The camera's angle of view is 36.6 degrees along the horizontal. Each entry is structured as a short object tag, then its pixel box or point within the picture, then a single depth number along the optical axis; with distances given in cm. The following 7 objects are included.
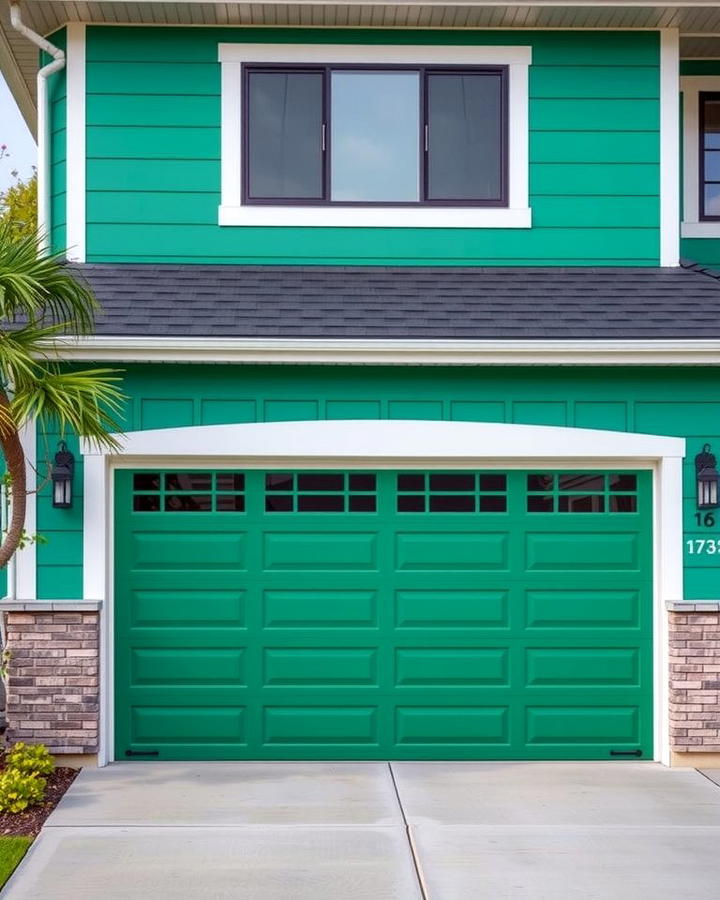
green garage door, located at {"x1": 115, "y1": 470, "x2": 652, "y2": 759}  778
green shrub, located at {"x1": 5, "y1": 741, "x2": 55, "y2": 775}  684
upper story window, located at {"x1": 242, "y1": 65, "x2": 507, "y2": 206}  848
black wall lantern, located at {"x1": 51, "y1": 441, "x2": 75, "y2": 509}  746
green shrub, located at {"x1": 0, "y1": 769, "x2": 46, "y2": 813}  635
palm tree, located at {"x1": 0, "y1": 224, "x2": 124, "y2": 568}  646
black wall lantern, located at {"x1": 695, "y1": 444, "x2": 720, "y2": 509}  764
